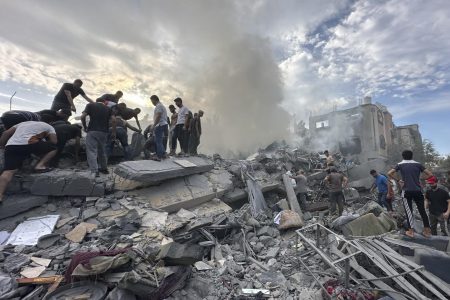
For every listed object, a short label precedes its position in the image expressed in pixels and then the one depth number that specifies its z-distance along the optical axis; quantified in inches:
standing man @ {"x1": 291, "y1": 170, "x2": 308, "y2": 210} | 383.5
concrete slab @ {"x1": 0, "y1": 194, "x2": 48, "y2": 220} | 178.7
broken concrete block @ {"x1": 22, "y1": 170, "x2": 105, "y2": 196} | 192.9
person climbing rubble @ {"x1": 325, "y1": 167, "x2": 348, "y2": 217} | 305.0
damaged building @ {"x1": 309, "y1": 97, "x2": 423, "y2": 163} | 933.8
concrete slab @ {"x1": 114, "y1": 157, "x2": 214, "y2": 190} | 216.5
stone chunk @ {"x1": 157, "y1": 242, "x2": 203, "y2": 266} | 143.6
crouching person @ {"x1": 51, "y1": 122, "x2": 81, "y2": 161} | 227.9
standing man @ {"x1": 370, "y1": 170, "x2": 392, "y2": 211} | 321.7
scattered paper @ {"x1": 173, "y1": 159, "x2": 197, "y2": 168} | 264.9
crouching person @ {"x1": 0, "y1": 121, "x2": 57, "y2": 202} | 178.9
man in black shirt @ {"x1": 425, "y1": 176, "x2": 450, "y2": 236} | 218.8
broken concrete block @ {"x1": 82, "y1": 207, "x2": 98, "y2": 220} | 190.4
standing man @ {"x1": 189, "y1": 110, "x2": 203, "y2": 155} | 335.0
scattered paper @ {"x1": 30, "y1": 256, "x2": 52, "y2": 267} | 142.3
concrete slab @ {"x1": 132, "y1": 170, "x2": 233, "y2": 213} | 228.7
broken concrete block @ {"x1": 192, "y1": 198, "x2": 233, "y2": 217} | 245.8
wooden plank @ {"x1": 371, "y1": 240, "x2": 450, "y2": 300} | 130.6
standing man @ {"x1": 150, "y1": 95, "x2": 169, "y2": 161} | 261.1
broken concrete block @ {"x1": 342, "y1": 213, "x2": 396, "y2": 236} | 224.2
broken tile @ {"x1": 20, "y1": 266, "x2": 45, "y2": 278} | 133.7
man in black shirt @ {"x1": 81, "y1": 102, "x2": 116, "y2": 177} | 220.4
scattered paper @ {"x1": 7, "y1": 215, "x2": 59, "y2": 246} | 161.9
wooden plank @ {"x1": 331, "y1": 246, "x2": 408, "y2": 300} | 135.3
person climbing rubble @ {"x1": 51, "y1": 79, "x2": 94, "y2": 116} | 247.8
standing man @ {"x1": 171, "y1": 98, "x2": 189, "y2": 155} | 313.1
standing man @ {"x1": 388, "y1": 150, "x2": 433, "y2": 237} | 193.5
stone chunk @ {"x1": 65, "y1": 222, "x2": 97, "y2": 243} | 167.6
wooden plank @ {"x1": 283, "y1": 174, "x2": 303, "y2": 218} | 338.3
